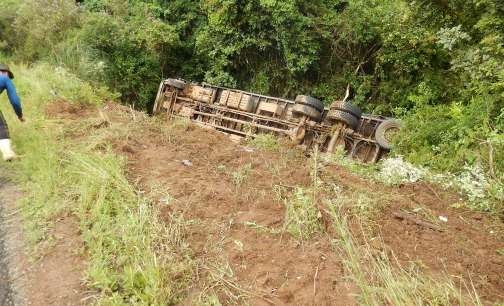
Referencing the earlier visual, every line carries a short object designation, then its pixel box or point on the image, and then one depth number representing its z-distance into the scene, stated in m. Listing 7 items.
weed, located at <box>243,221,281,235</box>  4.13
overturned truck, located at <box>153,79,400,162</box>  10.46
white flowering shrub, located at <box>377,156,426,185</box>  6.22
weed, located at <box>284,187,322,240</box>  4.11
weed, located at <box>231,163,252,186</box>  5.28
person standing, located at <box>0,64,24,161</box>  6.00
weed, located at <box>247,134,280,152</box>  7.76
